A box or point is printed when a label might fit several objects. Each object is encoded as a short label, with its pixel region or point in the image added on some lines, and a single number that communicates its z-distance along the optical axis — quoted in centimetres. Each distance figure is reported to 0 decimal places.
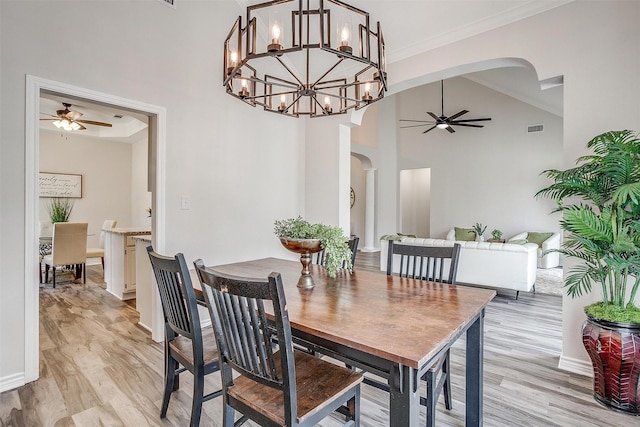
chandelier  160
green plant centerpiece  179
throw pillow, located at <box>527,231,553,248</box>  649
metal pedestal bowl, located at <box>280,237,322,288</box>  179
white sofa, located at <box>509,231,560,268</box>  618
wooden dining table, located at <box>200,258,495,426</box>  108
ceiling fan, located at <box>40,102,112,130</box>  464
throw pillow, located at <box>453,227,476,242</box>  720
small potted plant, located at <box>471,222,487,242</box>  715
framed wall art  628
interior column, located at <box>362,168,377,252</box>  924
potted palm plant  187
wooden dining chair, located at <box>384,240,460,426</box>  153
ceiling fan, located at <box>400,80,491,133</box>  686
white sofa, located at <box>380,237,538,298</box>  408
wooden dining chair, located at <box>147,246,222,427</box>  155
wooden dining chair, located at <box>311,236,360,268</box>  252
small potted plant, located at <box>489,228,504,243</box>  670
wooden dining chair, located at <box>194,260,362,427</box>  110
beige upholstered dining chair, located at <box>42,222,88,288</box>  466
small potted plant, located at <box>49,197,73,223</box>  586
